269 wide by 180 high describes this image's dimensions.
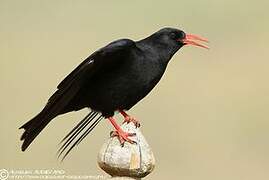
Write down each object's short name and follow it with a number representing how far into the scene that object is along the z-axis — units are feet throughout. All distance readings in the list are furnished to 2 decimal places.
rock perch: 20.49
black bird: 23.52
